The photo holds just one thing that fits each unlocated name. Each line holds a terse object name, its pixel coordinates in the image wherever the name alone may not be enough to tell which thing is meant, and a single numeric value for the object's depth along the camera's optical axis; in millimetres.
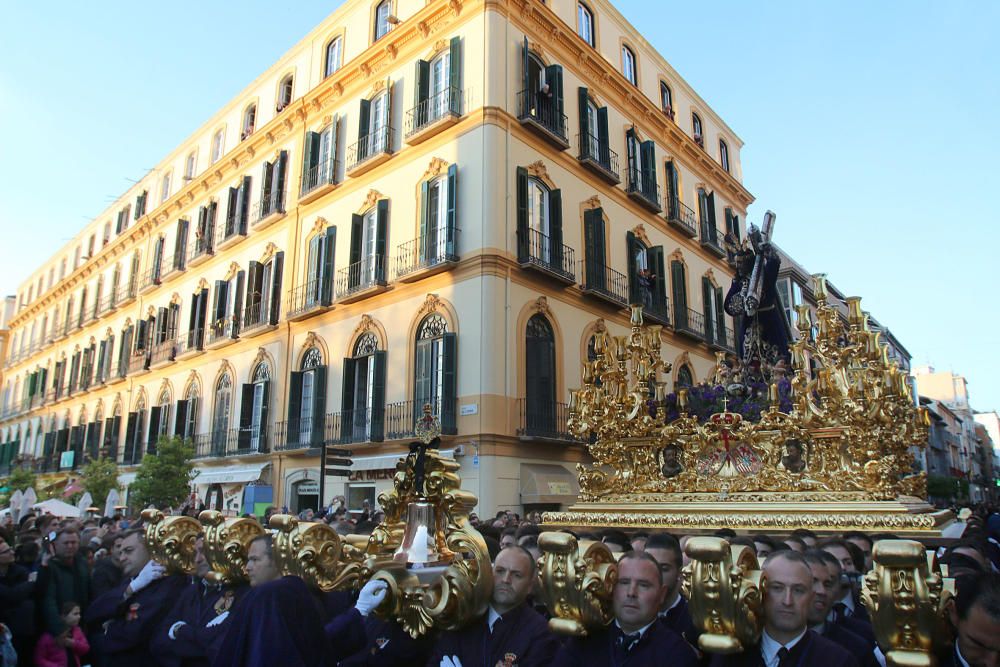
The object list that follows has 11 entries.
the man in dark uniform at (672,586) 3762
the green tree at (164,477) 21045
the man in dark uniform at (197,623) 4570
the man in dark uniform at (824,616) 3319
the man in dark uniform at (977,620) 2395
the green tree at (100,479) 24000
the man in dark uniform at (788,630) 2693
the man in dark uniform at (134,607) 5109
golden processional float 2727
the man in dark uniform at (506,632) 3502
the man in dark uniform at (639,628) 2938
